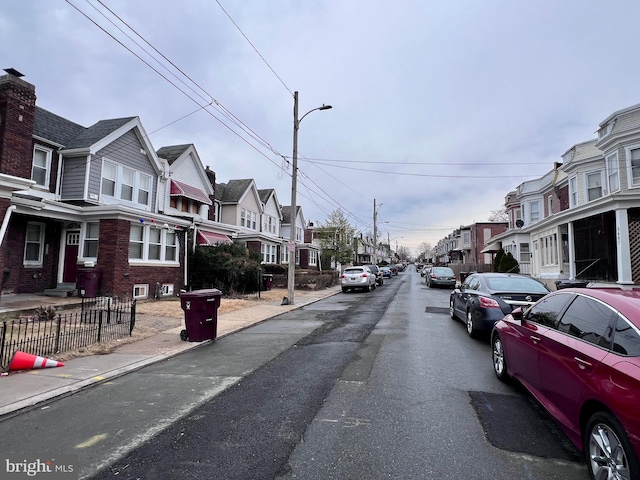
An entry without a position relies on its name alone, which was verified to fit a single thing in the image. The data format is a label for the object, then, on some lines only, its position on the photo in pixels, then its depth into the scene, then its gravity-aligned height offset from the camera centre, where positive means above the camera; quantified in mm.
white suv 23188 -421
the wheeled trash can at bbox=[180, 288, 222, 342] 8430 -1014
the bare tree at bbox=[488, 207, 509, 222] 70594 +10915
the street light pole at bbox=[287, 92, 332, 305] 16359 +3643
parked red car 2582 -778
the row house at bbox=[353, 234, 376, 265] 81338 +5113
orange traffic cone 6051 -1531
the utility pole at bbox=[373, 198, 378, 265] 49031 +5811
